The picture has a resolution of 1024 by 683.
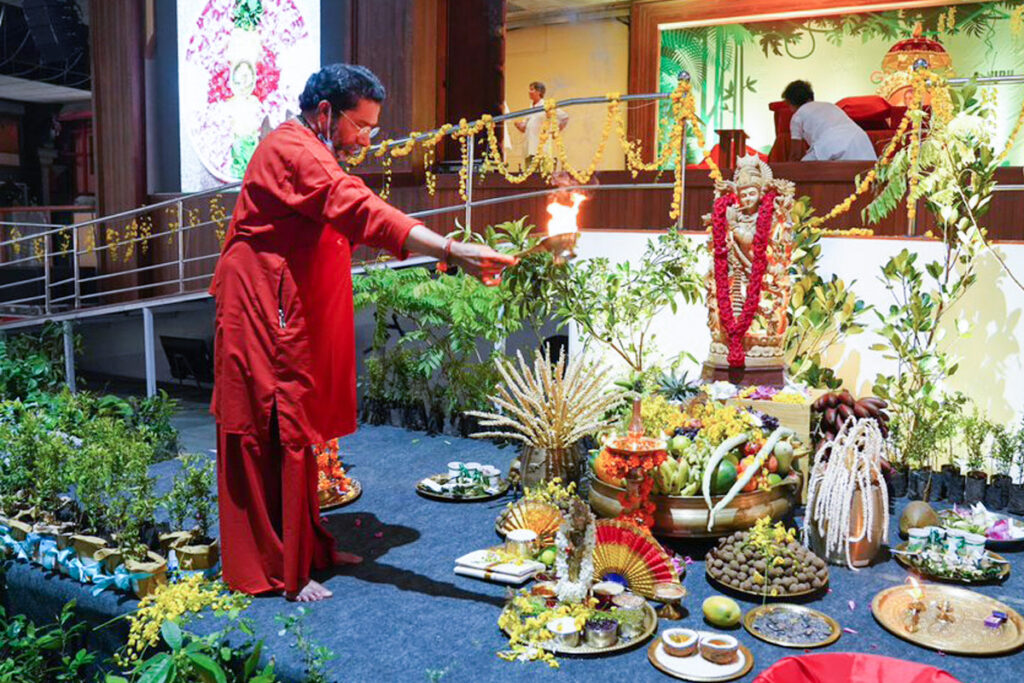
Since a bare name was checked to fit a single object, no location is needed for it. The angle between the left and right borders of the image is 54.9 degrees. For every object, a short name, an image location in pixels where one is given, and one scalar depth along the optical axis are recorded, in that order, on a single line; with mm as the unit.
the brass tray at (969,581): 3629
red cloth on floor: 2695
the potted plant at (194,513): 3623
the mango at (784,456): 4102
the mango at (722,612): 3213
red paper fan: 3465
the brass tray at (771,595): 3445
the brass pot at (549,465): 4348
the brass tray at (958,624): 3086
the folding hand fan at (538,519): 3867
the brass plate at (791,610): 3080
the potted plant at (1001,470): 4508
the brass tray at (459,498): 4617
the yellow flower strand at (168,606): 3178
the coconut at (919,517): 4039
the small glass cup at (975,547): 3703
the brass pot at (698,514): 3840
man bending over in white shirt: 6551
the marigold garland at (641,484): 3688
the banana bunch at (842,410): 4625
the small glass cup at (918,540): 3844
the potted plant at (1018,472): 4434
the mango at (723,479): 3898
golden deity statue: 4871
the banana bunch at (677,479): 3875
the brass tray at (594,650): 3029
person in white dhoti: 8484
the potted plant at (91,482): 3938
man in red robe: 3164
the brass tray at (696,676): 2854
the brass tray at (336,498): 4516
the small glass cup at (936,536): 3838
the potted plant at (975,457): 4570
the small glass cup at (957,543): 3738
